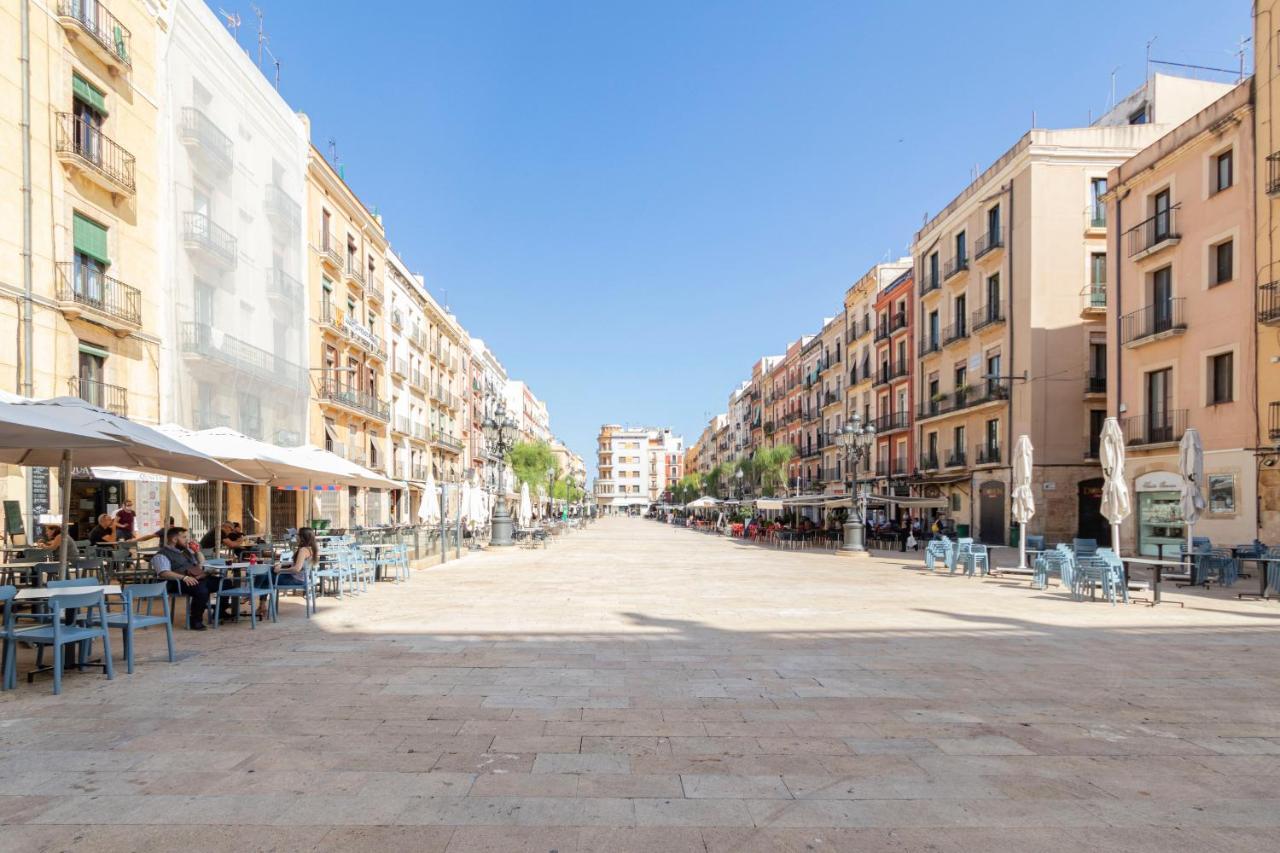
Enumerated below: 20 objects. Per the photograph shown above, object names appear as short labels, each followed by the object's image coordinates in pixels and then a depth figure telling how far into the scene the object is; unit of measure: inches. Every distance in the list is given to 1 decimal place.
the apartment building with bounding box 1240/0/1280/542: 633.0
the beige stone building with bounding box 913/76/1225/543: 975.6
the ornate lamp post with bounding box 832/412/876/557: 912.3
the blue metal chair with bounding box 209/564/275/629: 344.2
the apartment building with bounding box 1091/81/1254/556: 676.7
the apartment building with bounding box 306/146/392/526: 1074.7
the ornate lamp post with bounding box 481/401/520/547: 1042.1
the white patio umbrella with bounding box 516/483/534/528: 1766.6
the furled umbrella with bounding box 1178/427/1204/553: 525.3
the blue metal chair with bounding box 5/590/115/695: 219.3
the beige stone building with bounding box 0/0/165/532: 543.2
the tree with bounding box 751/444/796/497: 1974.7
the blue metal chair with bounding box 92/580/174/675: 247.0
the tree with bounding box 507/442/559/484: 1978.3
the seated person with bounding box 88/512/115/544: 526.0
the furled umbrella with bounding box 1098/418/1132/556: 527.2
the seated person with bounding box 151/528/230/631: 324.8
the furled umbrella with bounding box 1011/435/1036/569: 647.1
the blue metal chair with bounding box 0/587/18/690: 223.0
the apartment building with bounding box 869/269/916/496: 1408.7
